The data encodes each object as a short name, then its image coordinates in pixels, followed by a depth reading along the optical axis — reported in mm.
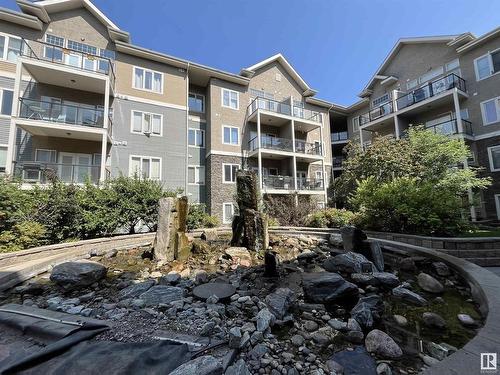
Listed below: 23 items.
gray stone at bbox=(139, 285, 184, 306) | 4133
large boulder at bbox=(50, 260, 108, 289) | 4836
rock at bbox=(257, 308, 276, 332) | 3139
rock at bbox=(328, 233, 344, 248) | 8653
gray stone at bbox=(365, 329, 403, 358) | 2666
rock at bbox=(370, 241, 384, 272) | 6118
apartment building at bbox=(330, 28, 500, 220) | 15469
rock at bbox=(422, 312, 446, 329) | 3263
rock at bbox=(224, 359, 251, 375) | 2256
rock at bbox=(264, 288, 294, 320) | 3650
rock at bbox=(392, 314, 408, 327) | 3374
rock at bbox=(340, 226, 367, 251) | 6793
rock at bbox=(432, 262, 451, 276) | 5056
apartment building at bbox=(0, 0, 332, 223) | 12711
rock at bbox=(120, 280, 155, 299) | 4465
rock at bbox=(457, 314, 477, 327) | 3223
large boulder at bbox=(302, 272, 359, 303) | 4207
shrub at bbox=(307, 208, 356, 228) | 11703
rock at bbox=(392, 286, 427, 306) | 4059
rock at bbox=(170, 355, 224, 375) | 2068
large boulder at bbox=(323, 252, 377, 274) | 5656
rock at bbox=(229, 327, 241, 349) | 2717
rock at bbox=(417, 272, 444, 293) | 4484
